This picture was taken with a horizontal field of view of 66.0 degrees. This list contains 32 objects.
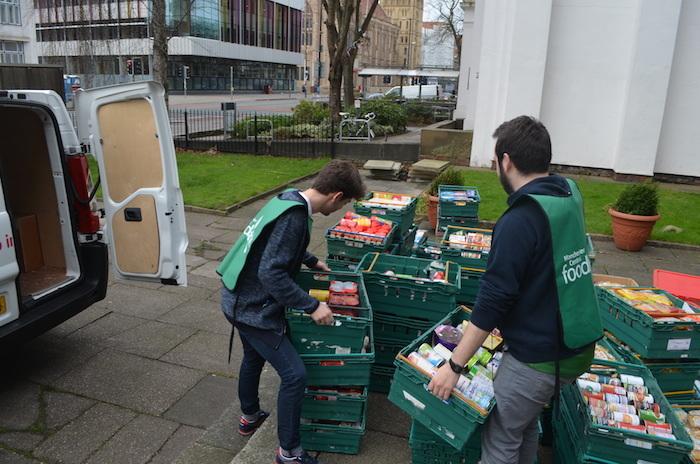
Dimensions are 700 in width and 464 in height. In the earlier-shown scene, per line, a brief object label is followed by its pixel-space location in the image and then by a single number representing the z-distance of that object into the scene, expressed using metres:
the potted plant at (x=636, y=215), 7.99
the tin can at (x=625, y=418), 2.78
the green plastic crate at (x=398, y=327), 3.75
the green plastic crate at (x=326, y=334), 3.21
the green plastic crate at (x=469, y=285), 4.43
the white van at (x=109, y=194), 4.29
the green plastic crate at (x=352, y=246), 4.65
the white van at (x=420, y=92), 39.09
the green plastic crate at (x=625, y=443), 2.60
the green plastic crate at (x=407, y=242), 5.37
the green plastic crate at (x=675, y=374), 3.50
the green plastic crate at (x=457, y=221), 6.73
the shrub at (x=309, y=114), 18.92
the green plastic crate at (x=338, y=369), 3.17
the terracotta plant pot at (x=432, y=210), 8.70
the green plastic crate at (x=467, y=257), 4.64
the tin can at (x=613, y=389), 3.02
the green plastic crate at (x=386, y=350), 3.83
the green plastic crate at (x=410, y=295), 3.64
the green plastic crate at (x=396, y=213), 5.44
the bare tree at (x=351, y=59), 22.42
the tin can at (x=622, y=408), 2.86
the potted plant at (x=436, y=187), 8.56
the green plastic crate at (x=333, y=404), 3.22
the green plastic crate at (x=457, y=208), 6.68
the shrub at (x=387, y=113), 19.73
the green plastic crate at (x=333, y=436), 3.25
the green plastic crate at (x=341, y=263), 4.64
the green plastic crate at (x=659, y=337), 3.41
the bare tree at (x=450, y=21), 47.47
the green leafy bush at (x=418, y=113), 25.97
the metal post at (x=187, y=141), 16.41
